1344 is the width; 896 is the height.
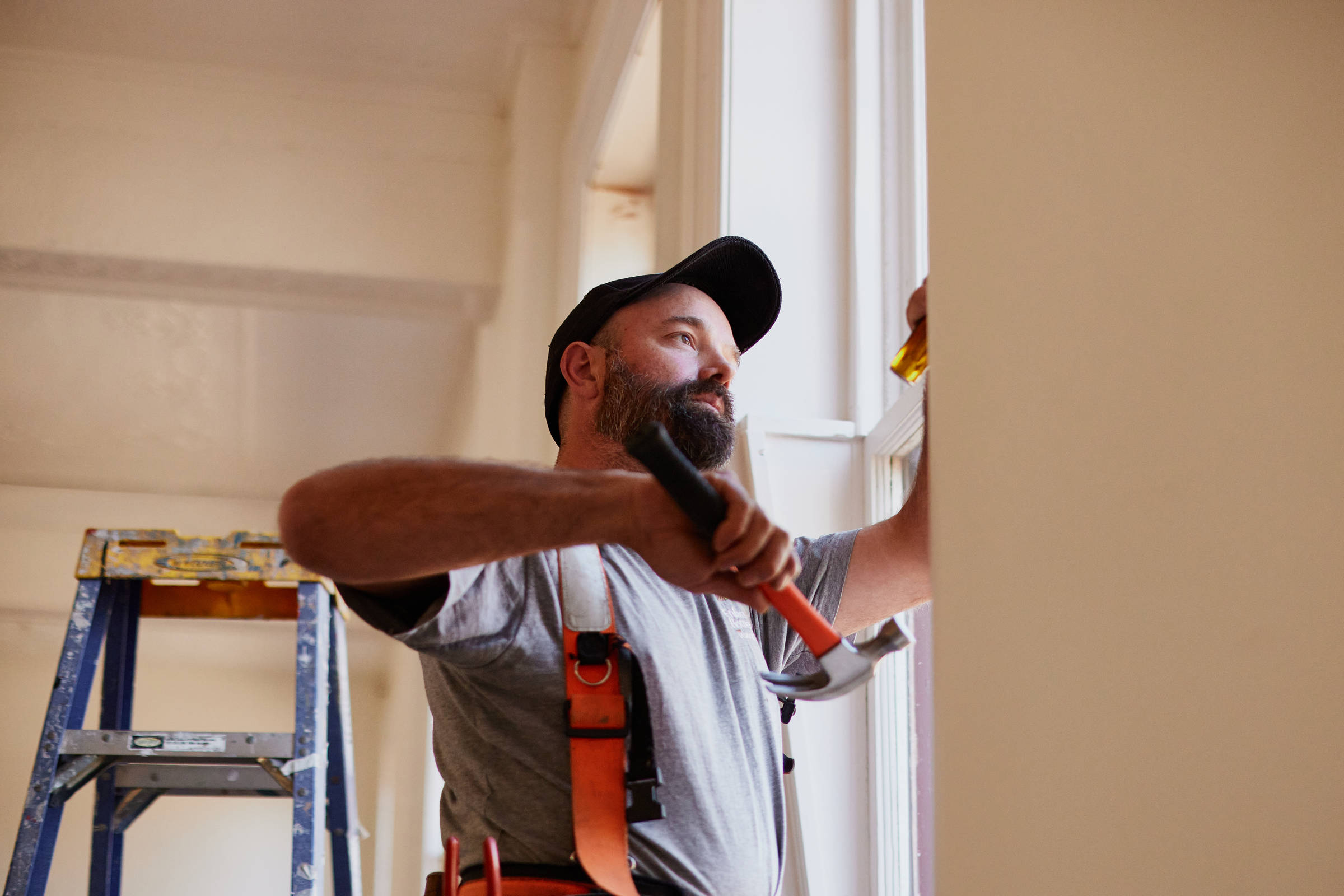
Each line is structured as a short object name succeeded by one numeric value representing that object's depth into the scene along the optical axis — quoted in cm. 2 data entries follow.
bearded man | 104
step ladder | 225
